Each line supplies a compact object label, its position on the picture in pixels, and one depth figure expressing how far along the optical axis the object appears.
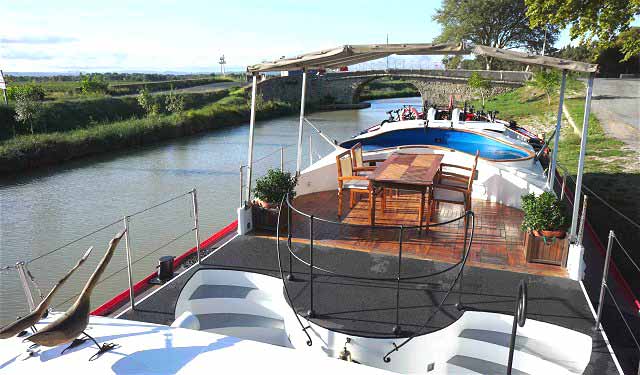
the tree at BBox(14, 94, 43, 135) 18.48
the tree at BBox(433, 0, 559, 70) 41.75
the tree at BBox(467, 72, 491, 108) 33.82
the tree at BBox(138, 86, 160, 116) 25.18
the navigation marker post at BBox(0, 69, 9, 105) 19.51
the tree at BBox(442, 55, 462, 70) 51.04
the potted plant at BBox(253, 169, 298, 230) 5.48
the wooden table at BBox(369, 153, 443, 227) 5.08
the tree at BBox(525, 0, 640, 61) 10.20
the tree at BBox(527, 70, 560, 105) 23.03
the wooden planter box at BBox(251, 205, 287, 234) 5.54
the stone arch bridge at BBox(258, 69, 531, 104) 35.44
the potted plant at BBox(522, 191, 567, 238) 4.57
